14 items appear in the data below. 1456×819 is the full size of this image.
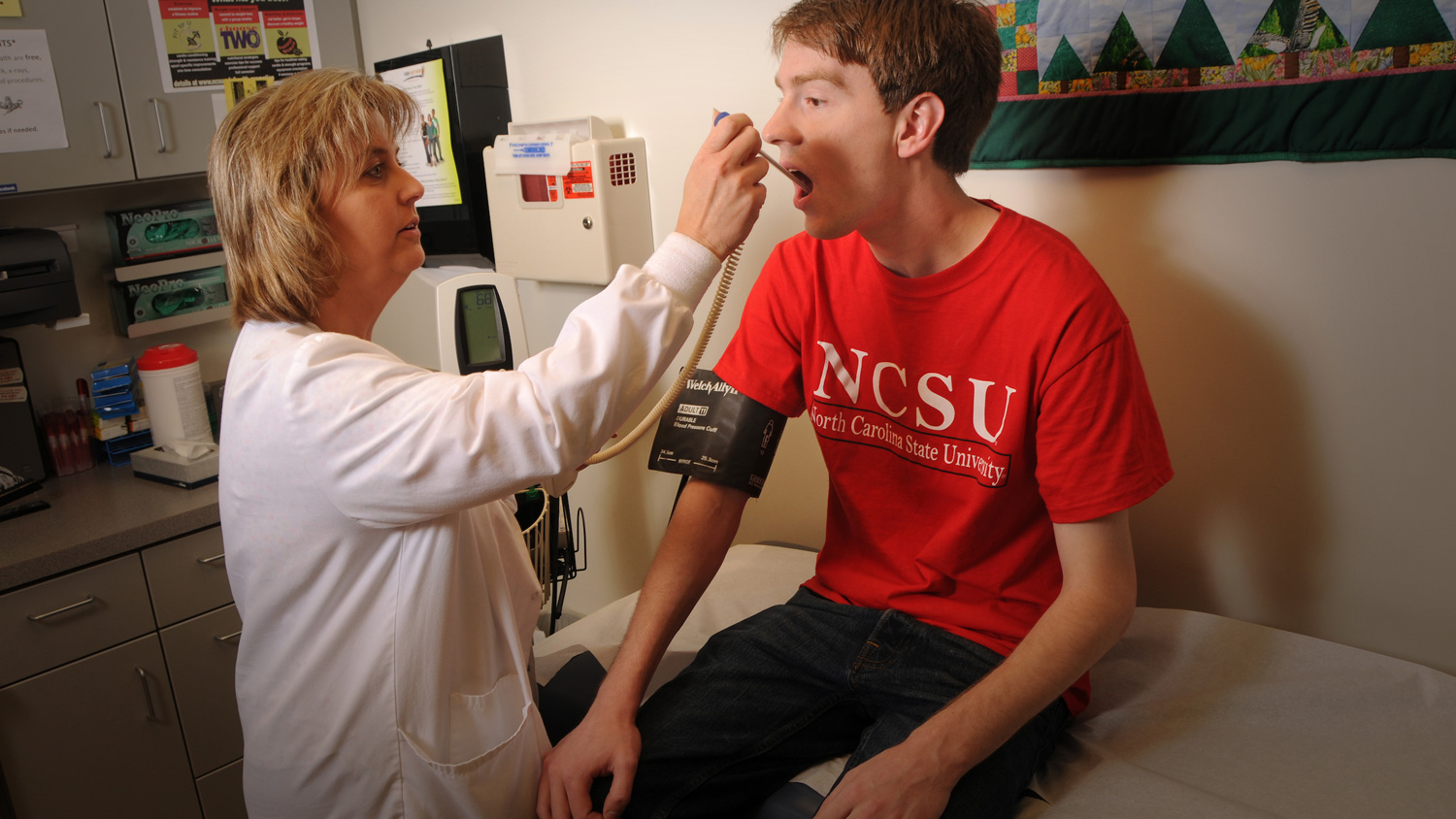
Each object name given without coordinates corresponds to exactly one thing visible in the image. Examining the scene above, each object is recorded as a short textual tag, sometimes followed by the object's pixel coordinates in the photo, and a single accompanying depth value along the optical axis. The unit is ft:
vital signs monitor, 6.73
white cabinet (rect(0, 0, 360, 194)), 6.75
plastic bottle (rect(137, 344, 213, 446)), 7.25
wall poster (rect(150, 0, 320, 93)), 7.46
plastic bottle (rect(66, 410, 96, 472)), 7.32
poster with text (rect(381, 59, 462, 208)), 7.98
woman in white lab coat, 2.97
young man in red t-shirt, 3.66
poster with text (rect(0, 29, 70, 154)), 6.55
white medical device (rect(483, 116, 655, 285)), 6.65
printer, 6.57
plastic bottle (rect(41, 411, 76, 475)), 7.18
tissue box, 6.87
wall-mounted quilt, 3.89
